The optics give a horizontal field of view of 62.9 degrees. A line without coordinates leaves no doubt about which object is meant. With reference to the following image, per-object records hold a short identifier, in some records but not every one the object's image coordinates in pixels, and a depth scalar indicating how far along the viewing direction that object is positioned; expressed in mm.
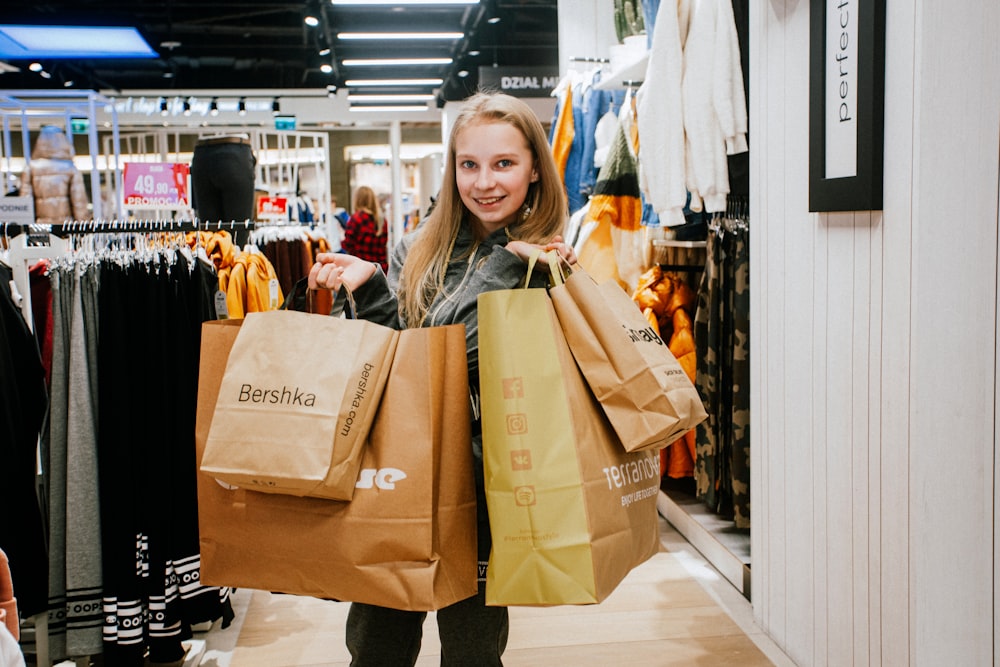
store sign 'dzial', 8273
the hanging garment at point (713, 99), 2902
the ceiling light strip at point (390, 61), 10491
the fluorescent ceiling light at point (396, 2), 7470
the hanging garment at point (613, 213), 3682
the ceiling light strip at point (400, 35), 9172
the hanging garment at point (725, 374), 2963
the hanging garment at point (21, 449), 1970
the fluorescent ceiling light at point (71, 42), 10023
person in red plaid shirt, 8328
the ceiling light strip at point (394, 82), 12258
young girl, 1512
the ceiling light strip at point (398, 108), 14039
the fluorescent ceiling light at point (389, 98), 13320
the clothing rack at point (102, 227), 2250
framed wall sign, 1816
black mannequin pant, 4422
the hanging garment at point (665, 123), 3039
